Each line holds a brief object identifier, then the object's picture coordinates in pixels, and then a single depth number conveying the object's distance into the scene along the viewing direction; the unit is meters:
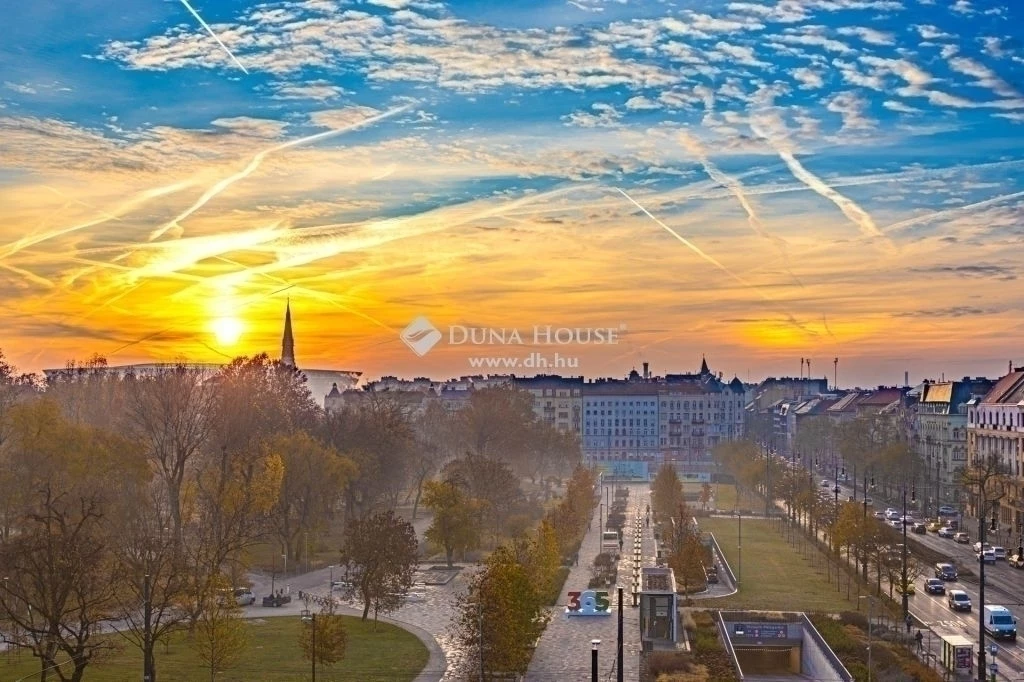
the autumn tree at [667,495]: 93.44
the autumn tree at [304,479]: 73.44
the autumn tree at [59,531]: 37.69
